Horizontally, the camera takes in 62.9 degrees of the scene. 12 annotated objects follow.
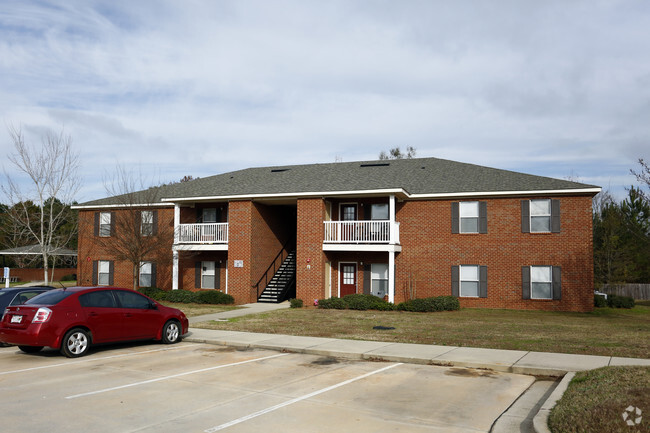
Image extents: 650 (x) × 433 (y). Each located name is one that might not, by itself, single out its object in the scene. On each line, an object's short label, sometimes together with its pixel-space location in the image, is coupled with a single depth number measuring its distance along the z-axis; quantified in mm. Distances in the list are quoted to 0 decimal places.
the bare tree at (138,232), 25359
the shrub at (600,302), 24734
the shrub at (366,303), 22719
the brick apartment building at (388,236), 23125
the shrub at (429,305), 22125
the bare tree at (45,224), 32188
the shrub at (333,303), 23000
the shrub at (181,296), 25312
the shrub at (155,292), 26086
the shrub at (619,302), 25219
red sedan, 10742
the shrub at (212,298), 24844
